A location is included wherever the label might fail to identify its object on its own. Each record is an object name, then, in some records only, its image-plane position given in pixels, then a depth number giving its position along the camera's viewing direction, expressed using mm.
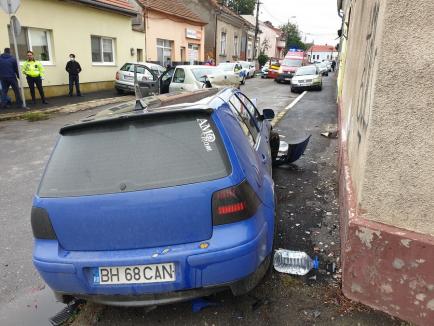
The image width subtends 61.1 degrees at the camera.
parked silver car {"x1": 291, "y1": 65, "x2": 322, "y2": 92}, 19891
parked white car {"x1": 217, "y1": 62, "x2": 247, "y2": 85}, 20905
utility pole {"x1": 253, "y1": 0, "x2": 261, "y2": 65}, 42656
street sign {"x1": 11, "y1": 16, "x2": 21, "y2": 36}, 10893
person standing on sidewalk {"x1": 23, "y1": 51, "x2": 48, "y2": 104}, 12883
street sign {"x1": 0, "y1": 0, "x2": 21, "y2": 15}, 10641
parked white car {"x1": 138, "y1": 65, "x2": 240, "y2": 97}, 12570
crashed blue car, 2369
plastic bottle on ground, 3248
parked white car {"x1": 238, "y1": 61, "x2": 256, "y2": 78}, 31159
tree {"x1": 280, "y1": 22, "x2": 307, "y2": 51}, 79331
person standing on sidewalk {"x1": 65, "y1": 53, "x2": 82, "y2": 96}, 15203
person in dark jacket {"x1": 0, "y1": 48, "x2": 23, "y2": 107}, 11844
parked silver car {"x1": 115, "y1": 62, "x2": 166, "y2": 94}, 17047
